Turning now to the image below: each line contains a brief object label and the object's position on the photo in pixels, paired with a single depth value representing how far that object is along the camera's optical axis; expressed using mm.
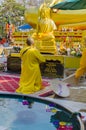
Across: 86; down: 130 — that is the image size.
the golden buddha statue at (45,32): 10602
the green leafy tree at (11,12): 33188
